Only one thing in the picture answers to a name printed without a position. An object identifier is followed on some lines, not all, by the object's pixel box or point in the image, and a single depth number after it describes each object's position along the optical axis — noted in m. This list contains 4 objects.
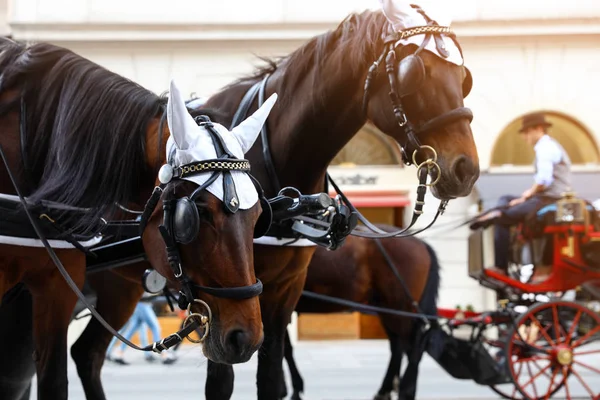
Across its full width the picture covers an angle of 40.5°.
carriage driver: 6.98
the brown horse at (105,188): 2.56
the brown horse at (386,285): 7.20
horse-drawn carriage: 6.78
